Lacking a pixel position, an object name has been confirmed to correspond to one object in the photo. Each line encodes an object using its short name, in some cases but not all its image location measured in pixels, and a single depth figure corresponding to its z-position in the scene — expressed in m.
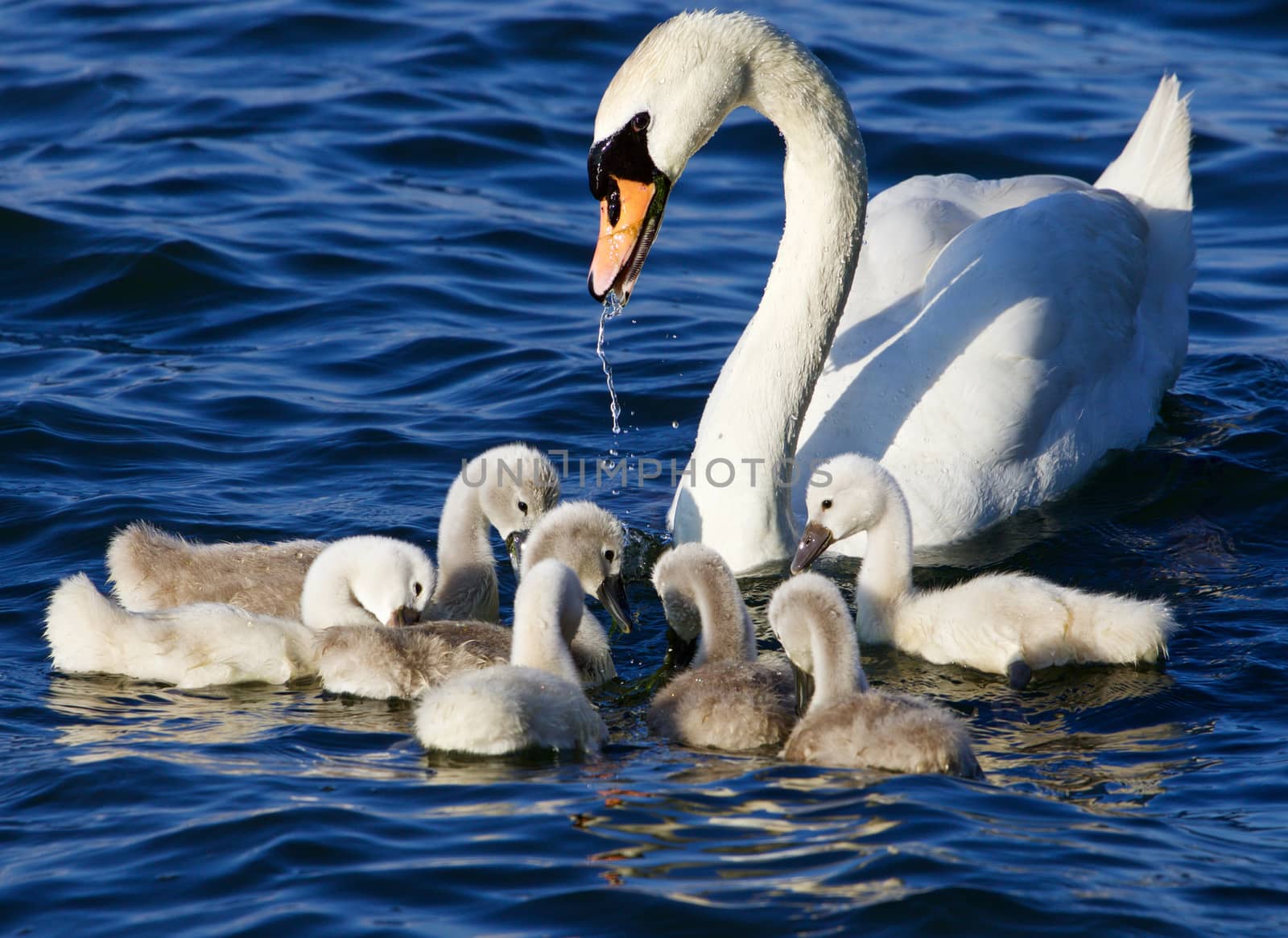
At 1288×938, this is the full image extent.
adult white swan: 15.41
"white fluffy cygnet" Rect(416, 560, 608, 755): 11.47
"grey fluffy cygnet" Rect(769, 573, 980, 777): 11.19
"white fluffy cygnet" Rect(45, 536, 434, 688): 13.20
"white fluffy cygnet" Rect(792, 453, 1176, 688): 13.62
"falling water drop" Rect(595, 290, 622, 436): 15.37
